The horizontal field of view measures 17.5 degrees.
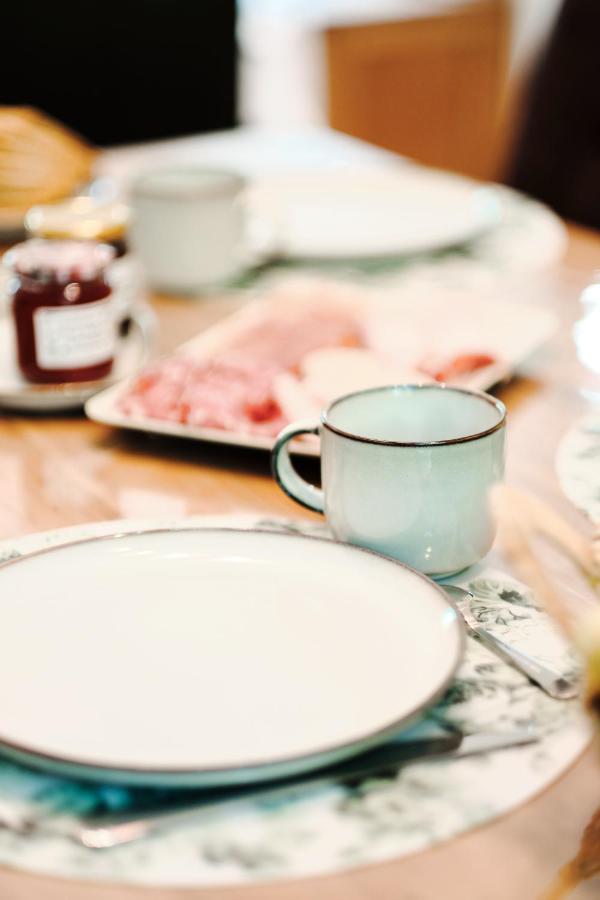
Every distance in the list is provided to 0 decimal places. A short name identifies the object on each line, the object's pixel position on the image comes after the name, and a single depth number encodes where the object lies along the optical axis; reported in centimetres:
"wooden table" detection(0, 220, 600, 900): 83
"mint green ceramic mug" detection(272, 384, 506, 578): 103
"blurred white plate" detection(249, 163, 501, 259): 162
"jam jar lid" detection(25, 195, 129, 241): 146
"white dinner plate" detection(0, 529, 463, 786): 89
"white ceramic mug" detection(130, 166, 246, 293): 154
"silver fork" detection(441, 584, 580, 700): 95
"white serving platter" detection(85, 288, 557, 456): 123
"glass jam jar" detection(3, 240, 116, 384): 129
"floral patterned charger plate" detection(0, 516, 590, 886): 83
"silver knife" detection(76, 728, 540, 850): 86
